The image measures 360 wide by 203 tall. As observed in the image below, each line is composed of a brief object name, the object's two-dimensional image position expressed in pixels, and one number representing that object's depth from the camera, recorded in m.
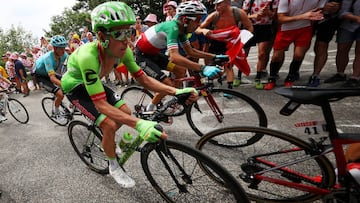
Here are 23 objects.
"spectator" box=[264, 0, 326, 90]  4.21
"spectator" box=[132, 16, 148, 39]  8.93
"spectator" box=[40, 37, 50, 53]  11.67
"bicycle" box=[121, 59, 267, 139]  3.14
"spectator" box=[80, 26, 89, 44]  11.18
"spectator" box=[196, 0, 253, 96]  4.72
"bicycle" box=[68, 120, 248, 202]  1.74
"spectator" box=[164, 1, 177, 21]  7.00
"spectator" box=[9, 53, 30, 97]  10.40
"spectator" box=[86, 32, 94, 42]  10.44
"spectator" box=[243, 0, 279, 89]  5.02
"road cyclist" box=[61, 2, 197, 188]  1.99
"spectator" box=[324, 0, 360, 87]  4.29
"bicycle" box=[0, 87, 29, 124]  5.91
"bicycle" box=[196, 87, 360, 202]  1.58
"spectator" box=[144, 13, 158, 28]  7.97
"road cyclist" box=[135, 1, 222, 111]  3.10
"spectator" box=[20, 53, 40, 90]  12.89
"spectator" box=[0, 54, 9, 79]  11.84
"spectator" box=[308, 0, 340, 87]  4.35
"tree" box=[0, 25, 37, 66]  45.33
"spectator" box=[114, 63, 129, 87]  8.18
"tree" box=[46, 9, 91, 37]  44.28
